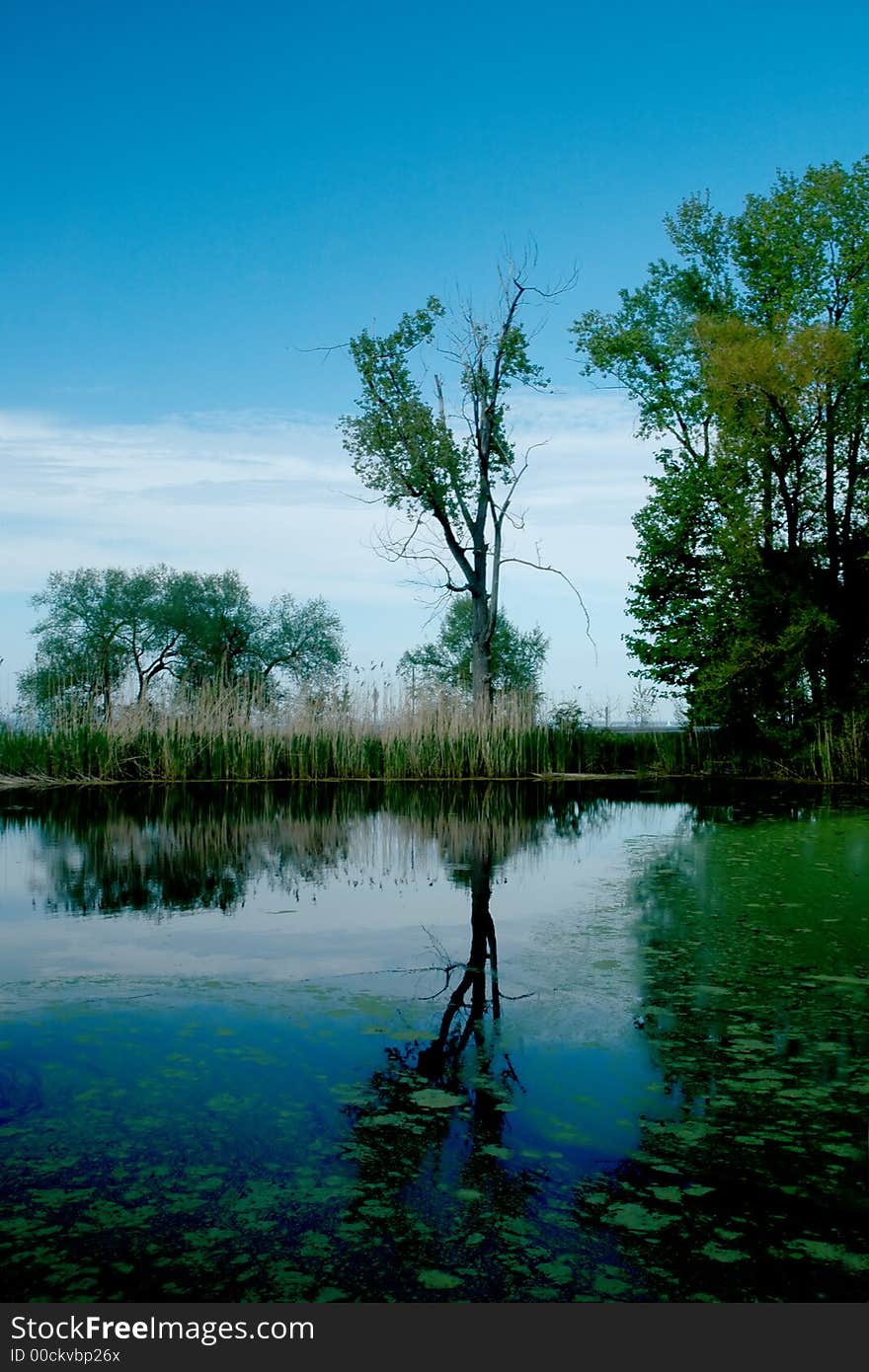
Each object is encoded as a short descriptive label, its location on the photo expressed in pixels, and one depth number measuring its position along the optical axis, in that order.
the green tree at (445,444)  21.38
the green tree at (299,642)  33.00
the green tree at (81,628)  30.05
